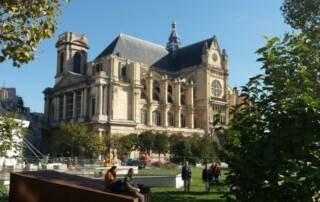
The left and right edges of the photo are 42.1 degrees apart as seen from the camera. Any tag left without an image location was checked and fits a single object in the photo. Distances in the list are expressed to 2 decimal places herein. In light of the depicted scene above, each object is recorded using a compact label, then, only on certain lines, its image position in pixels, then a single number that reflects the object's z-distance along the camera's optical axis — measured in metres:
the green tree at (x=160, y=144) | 60.34
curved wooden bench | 9.78
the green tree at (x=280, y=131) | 6.43
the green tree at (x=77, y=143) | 56.09
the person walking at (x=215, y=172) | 22.53
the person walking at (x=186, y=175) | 19.39
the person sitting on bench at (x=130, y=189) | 9.76
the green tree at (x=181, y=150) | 58.94
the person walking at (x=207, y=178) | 19.83
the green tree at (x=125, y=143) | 58.81
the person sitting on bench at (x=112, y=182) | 10.09
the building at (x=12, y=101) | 78.96
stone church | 66.62
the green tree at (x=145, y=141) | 60.24
